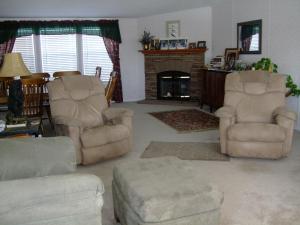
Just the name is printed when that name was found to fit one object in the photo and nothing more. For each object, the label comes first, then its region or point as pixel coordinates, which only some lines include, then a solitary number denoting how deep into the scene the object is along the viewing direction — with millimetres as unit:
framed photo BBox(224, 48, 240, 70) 6684
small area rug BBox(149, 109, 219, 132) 5742
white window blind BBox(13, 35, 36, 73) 8164
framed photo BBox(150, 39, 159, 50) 8523
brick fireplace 8203
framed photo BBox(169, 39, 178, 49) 8398
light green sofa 1537
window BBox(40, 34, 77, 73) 8375
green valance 7898
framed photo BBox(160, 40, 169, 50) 8484
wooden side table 3279
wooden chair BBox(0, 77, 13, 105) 4957
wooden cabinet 6543
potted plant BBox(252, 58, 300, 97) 5076
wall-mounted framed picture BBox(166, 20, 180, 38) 8320
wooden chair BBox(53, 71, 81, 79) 6730
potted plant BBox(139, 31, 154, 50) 8586
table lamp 3938
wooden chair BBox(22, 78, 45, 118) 4934
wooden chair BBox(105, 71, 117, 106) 5426
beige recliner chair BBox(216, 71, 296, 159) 3959
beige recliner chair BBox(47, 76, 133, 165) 3920
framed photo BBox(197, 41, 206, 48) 8023
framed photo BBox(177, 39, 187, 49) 8289
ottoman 2082
